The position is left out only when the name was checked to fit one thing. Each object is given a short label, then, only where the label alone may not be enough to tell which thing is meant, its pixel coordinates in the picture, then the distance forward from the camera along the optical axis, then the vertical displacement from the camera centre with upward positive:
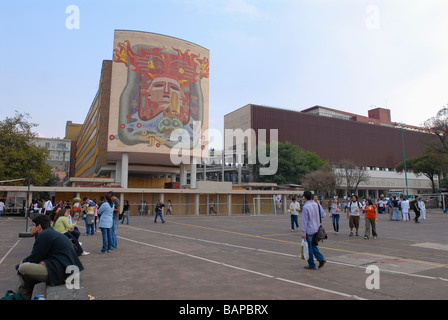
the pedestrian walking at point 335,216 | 14.94 -1.12
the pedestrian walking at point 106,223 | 9.54 -0.89
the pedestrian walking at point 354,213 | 14.04 -0.91
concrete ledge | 4.51 -1.48
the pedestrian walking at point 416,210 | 21.22 -1.19
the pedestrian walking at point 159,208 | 21.58 -0.95
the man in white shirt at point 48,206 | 21.17 -0.76
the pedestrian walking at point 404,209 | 24.33 -1.28
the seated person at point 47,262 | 4.81 -1.10
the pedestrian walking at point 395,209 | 24.09 -1.28
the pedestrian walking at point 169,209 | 34.88 -1.67
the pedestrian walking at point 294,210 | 16.34 -0.88
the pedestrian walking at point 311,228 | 7.22 -0.82
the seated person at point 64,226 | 8.37 -0.85
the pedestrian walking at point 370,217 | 13.15 -1.02
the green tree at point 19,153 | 36.83 +5.18
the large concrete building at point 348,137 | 87.00 +17.82
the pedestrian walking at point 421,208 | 23.80 -1.29
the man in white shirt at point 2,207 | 27.23 -1.03
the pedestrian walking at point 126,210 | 19.71 -1.00
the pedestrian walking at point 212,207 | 38.28 -1.62
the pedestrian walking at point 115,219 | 10.19 -0.92
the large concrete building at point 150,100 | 41.16 +13.11
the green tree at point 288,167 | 65.62 +5.75
